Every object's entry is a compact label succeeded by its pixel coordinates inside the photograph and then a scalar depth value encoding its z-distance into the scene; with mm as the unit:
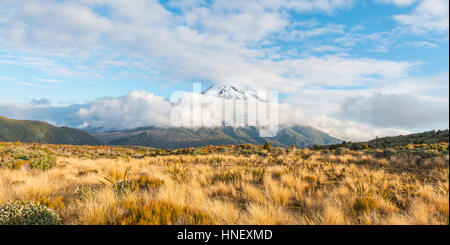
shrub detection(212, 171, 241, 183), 7473
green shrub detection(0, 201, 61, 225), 3156
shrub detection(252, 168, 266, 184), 7385
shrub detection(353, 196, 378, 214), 4336
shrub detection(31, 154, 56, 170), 9633
